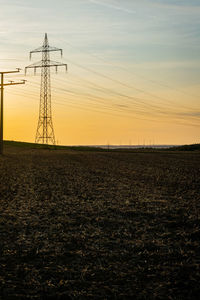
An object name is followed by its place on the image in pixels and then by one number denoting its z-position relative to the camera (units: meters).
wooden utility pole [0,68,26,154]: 49.35
